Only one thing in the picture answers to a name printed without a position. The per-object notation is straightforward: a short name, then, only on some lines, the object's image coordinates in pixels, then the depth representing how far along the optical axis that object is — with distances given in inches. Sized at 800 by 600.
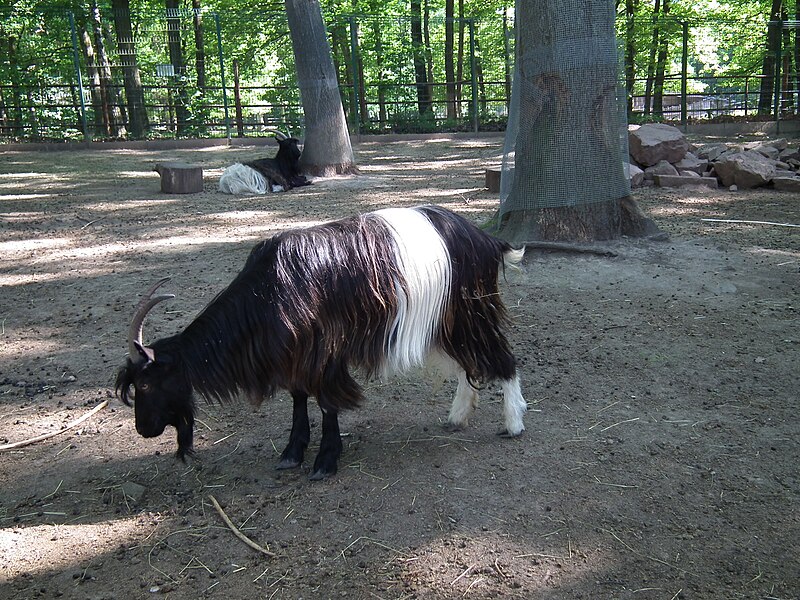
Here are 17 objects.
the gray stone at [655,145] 377.7
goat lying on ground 424.8
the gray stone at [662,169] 373.7
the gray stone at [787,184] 354.6
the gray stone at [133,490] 130.0
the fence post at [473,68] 703.1
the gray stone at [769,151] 411.2
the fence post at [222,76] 667.8
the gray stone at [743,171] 363.3
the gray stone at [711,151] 403.2
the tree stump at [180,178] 414.3
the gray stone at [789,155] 405.7
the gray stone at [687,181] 368.5
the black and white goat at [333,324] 125.3
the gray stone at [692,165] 382.3
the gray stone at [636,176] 368.0
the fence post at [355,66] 693.9
